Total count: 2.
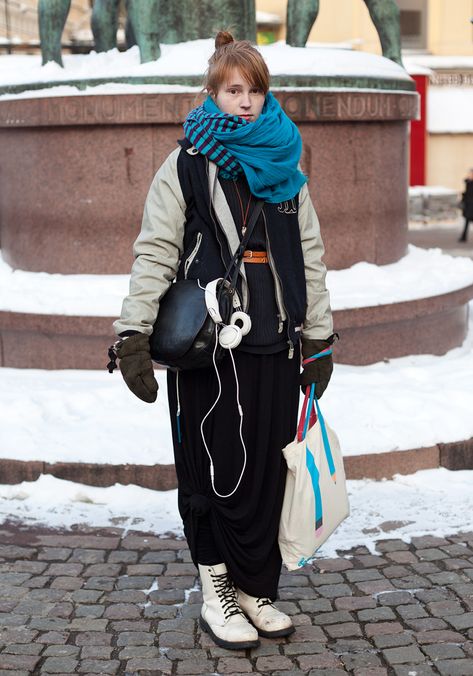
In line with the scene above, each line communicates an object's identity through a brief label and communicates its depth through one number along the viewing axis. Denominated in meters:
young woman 6.27
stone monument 12.05
